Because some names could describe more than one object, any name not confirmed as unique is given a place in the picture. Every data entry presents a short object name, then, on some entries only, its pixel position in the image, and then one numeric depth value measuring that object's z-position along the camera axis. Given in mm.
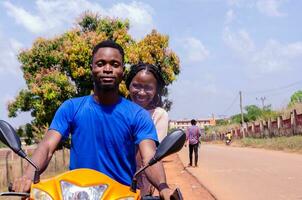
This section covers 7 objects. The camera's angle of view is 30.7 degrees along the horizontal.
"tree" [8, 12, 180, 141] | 19812
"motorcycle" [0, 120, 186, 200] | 2584
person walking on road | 18342
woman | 4777
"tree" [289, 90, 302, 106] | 74562
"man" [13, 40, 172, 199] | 3289
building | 148050
